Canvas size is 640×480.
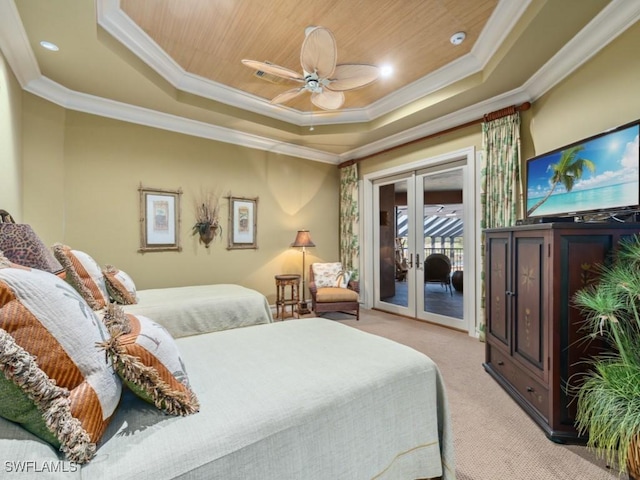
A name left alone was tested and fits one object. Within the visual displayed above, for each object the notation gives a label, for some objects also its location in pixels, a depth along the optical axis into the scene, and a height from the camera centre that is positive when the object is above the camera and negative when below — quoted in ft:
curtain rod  10.90 +5.08
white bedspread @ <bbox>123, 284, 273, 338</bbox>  8.45 -2.05
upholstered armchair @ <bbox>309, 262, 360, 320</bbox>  14.47 -2.42
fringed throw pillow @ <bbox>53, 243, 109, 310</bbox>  6.54 -0.77
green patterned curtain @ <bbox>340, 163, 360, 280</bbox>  17.89 +1.55
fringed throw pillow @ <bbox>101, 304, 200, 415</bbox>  3.08 -1.37
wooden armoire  6.01 -1.59
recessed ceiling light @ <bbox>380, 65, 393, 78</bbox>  10.52 +6.33
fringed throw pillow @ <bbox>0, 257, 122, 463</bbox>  2.36 -1.11
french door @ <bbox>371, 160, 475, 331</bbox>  13.30 -0.07
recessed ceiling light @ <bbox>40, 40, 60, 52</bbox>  8.03 +5.50
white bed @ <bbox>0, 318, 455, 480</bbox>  2.71 -1.95
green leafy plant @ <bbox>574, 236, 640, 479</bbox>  4.52 -2.21
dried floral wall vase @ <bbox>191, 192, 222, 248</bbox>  13.78 +1.16
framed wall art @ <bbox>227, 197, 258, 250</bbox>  14.78 +1.02
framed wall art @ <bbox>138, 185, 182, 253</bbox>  12.46 +1.01
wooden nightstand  14.94 -2.69
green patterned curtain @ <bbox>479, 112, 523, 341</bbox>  10.85 +2.61
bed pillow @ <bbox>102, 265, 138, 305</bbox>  8.34 -1.32
